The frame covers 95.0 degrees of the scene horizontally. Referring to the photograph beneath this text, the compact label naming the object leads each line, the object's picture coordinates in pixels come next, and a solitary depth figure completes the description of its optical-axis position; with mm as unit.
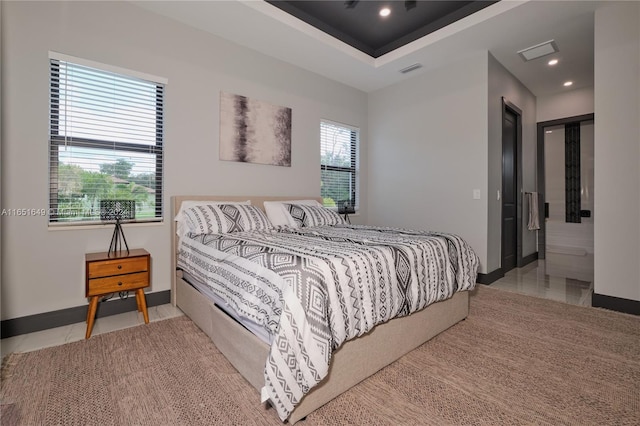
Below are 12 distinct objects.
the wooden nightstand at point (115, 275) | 2121
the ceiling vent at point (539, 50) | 3307
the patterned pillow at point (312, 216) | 3154
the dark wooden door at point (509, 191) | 3988
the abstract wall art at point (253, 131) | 3246
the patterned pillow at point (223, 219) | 2564
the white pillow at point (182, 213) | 2719
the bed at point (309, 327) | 1249
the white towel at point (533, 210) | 4712
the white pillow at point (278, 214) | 3100
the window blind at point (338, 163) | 4324
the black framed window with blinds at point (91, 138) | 2334
